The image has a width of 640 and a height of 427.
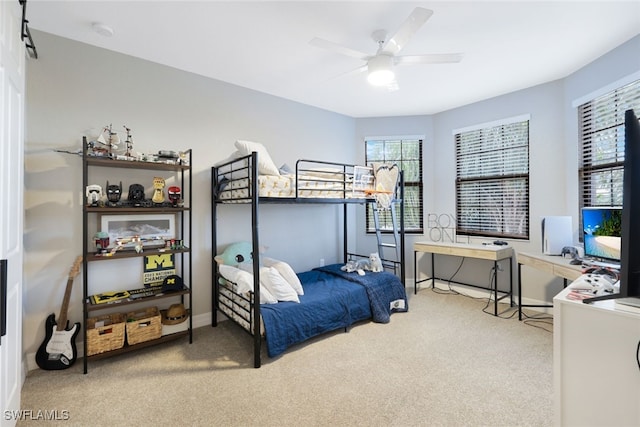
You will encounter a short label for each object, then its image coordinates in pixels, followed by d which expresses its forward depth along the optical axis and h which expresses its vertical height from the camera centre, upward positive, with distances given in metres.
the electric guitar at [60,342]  2.23 -1.02
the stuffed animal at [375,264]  3.56 -0.66
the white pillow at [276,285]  2.59 -0.67
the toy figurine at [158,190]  2.60 +0.22
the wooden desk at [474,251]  3.39 -0.52
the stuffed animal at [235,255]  3.04 -0.46
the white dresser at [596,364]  1.16 -0.67
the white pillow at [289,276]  2.76 -0.62
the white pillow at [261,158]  2.61 +0.51
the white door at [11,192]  1.41 +0.12
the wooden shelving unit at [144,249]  2.20 -0.25
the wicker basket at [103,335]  2.25 -0.98
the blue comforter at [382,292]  3.10 -0.92
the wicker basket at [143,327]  2.42 -0.99
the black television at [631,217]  1.16 -0.03
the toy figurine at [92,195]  2.26 +0.15
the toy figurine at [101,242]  2.35 -0.23
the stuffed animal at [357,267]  3.58 -0.71
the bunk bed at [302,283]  2.37 -0.80
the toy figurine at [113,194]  2.38 +0.17
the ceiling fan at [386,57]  2.05 +1.22
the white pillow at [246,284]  2.46 -0.63
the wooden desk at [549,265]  2.49 -0.54
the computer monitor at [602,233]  2.17 -0.19
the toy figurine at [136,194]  2.50 +0.17
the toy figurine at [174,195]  2.64 +0.17
